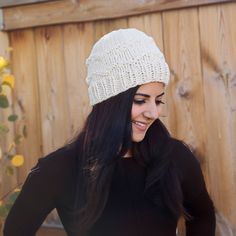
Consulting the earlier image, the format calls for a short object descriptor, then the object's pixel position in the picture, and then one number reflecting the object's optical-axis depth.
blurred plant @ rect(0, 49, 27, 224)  2.99
